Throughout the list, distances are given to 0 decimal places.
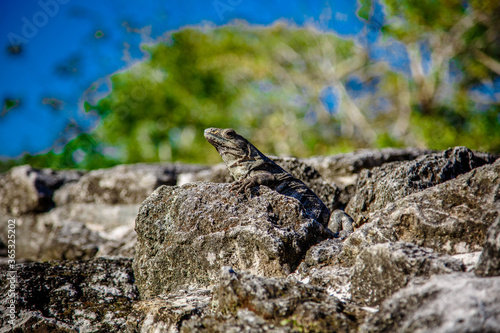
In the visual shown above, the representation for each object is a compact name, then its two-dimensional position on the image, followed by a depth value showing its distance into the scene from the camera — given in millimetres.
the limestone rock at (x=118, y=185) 13995
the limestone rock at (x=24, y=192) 14555
